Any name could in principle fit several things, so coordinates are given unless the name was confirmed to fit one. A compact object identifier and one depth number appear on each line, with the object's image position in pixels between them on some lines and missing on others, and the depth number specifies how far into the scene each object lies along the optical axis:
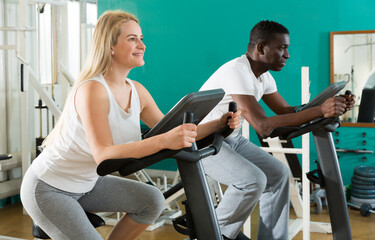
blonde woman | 1.83
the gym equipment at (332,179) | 2.69
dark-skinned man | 2.42
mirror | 4.83
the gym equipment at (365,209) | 4.38
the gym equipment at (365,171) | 4.52
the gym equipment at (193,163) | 1.63
